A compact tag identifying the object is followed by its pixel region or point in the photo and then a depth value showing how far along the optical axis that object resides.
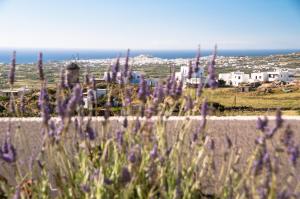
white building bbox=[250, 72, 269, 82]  71.25
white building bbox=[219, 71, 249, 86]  70.31
